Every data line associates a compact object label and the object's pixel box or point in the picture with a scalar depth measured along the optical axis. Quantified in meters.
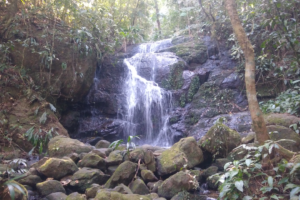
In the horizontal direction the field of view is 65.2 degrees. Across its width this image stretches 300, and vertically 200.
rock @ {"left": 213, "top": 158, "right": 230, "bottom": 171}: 5.23
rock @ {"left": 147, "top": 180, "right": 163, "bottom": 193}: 4.55
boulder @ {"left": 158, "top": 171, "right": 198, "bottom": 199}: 4.34
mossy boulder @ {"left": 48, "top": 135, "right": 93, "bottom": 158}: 5.67
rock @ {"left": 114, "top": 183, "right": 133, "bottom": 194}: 3.92
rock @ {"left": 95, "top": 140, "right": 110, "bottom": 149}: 6.69
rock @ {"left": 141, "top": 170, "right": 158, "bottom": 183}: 4.80
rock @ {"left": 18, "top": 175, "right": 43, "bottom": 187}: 4.31
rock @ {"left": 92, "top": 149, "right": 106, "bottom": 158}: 5.44
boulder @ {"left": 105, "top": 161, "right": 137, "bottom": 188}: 4.49
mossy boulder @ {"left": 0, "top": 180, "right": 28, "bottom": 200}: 3.01
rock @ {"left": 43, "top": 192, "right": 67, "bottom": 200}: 3.95
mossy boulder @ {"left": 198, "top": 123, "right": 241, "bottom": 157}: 5.54
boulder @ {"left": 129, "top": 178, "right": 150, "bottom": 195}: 4.39
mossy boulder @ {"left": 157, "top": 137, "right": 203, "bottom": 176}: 4.95
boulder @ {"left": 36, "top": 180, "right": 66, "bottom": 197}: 4.19
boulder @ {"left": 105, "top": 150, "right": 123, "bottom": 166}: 5.16
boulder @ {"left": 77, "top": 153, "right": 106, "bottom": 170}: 5.01
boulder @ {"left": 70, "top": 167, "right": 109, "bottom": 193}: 4.51
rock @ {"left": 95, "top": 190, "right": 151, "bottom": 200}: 3.57
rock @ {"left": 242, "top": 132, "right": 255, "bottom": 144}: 5.22
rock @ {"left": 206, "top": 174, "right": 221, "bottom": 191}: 4.62
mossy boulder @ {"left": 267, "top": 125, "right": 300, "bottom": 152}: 4.50
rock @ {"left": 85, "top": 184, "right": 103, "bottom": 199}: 4.11
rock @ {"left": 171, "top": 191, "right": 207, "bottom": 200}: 4.19
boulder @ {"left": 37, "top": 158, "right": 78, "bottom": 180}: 4.54
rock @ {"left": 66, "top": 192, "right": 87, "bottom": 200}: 3.76
